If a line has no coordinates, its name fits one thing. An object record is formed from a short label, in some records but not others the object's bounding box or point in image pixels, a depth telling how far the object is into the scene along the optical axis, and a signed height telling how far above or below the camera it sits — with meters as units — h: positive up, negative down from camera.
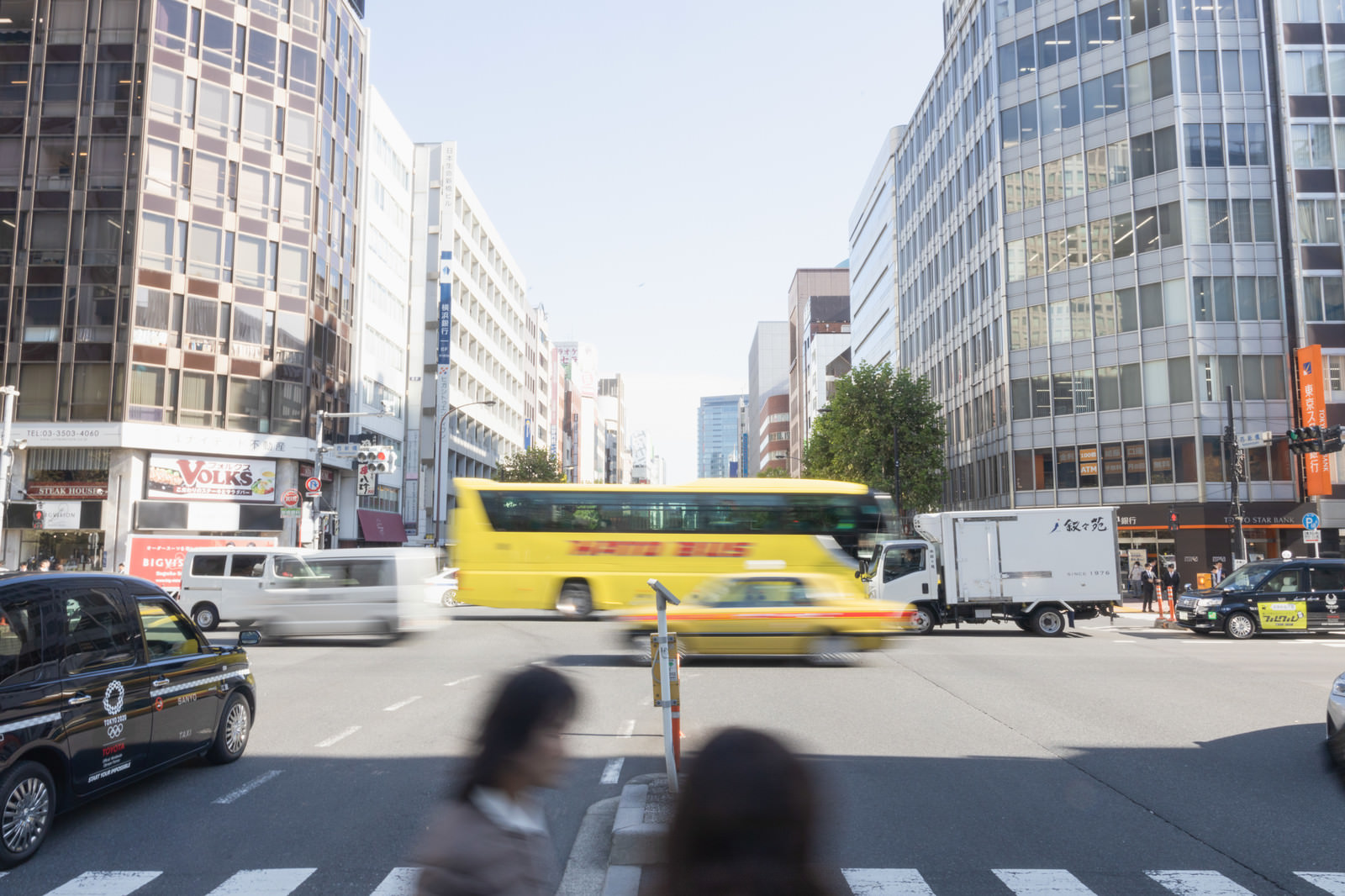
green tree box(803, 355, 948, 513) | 52.06 +5.97
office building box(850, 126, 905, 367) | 76.62 +24.18
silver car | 8.67 -1.64
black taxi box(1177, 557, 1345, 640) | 22.92 -1.41
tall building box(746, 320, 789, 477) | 165.12 +30.55
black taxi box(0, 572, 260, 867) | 5.95 -1.03
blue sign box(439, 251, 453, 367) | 61.62 +14.58
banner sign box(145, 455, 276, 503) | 37.69 +2.65
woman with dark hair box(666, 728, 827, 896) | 2.02 -0.60
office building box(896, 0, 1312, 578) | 43.22 +13.46
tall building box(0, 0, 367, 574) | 37.03 +10.83
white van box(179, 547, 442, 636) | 20.91 -1.06
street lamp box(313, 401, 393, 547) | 35.47 +1.50
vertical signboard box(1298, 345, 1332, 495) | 41.06 +5.74
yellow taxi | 16.30 -1.26
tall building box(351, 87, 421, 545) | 51.34 +12.82
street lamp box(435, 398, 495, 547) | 52.78 +5.04
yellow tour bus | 25.73 +0.15
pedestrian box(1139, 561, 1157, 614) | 33.22 -1.43
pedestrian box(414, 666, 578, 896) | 2.67 -0.76
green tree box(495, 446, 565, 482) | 70.62 +5.60
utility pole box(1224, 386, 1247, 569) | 30.66 +1.80
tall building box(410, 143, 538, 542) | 62.53 +15.24
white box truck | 23.25 -0.55
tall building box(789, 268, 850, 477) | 110.12 +25.72
